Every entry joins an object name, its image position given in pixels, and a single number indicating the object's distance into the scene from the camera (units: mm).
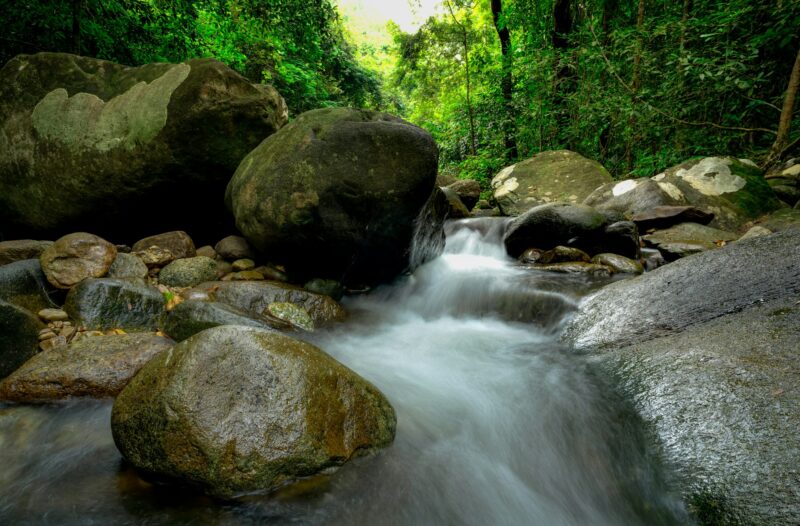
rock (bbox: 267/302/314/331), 4156
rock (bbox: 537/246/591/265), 5590
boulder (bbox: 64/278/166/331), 3486
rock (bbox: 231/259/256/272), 4852
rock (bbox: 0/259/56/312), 3445
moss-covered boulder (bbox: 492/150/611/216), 8883
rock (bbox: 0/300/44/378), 2873
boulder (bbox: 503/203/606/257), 5668
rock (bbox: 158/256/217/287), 4419
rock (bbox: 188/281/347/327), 4137
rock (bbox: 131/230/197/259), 4766
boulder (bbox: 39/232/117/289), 3693
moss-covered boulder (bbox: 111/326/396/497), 1738
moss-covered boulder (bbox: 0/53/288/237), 4715
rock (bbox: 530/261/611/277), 5066
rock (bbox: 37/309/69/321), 3393
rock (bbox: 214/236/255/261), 4973
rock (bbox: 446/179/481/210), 10316
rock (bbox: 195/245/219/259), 5035
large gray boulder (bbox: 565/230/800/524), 1661
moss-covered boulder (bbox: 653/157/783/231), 6137
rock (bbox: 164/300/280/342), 3443
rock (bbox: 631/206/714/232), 5996
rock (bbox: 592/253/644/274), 5074
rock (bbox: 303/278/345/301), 4773
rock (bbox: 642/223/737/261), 5129
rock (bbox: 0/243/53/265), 4000
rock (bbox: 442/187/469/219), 9156
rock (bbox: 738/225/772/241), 5041
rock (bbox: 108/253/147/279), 4059
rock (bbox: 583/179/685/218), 6617
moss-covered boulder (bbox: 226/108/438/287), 4172
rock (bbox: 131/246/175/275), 4551
